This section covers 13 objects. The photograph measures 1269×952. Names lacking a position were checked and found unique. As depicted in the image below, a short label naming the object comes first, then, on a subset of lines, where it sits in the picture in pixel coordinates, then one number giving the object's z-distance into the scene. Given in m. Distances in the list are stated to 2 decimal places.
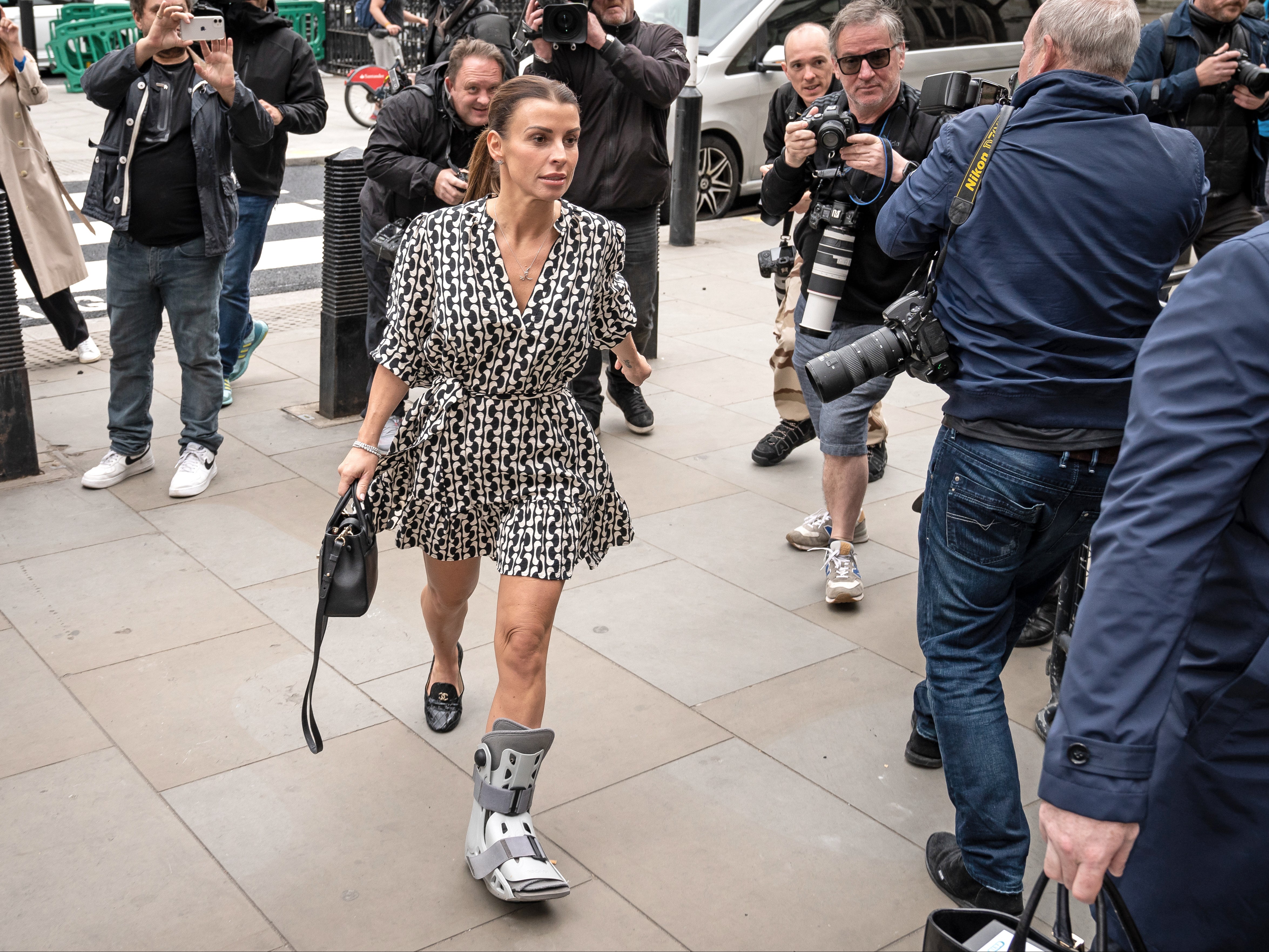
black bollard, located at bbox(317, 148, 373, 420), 6.47
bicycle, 16.47
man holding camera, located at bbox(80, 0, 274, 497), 5.36
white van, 11.58
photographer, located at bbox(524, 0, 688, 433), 5.87
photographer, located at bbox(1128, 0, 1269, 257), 6.46
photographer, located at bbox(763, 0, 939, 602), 4.16
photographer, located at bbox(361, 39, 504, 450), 5.42
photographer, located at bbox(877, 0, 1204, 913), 2.89
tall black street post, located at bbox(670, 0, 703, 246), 10.29
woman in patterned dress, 3.14
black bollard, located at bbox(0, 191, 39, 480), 5.59
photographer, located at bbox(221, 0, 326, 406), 6.34
